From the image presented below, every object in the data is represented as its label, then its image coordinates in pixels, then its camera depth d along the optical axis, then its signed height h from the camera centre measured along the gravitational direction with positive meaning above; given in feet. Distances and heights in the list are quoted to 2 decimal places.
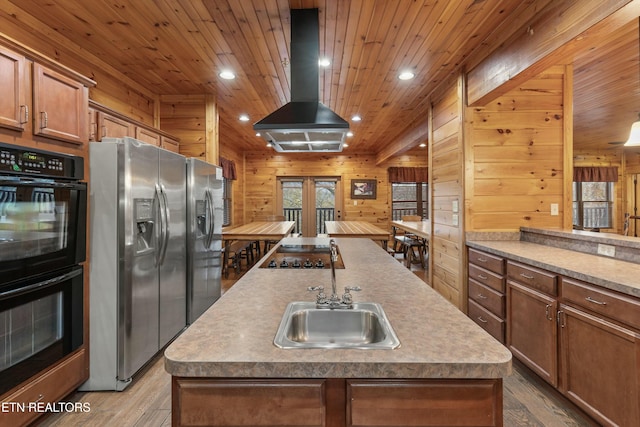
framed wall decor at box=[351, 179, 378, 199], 27.58 +2.21
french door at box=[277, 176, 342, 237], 27.89 +1.22
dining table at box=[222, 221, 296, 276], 15.37 -0.93
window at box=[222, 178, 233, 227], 23.57 +0.98
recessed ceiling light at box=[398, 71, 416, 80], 11.05 +4.91
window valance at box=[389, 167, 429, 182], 27.12 +3.41
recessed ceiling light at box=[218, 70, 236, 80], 11.03 +4.96
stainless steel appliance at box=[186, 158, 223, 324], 10.59 -0.70
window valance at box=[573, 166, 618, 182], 24.86 +3.12
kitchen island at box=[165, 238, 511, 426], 2.89 -1.57
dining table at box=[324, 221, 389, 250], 14.21 -0.80
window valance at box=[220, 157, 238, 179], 21.01 +3.27
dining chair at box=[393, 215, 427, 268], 18.93 -1.79
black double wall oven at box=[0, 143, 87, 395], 5.23 -0.78
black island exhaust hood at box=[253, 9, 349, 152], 7.20 +2.70
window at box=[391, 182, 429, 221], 27.86 +1.44
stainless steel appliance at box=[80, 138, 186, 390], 7.18 -1.03
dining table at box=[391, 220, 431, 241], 14.37 -0.70
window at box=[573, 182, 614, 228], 25.93 +0.88
